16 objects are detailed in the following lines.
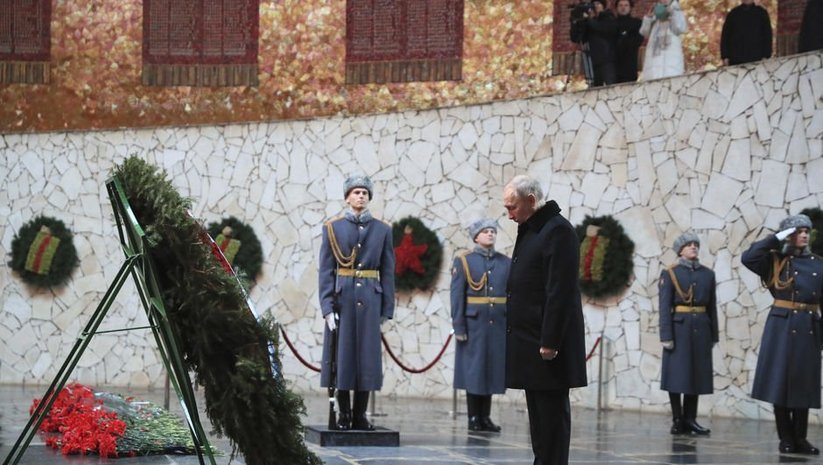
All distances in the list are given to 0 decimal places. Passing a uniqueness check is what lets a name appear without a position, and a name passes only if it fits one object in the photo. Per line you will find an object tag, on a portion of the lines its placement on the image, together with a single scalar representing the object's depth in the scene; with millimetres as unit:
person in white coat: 13555
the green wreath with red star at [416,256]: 14031
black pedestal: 8352
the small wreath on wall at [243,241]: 14820
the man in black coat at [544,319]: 5777
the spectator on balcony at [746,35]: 13266
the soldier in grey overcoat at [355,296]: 8617
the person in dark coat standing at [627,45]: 13992
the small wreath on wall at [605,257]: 12852
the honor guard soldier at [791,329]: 8812
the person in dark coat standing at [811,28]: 12750
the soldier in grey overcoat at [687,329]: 10547
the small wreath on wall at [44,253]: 15172
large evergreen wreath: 4848
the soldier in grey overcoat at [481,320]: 10305
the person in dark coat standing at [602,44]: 13891
